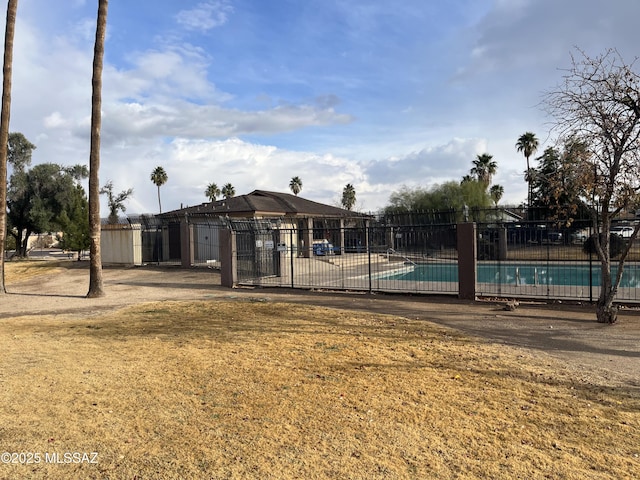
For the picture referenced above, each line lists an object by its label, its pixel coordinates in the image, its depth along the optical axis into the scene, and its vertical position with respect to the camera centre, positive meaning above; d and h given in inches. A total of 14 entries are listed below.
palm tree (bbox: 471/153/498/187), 2180.1 +311.4
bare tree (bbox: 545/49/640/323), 358.3 +57.0
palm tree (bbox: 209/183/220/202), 2893.7 +304.3
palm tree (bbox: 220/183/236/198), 2881.4 +308.7
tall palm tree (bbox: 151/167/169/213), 2775.6 +389.0
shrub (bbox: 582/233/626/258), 616.4 -15.7
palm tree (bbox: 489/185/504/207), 2239.4 +205.4
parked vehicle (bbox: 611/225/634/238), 496.7 +4.7
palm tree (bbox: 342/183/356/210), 2815.0 +251.4
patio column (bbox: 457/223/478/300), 522.5 -25.7
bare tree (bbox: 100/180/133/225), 2454.5 +229.9
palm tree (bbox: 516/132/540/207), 2021.4 +378.7
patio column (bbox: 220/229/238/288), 702.5 -21.6
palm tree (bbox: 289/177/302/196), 3043.8 +350.1
